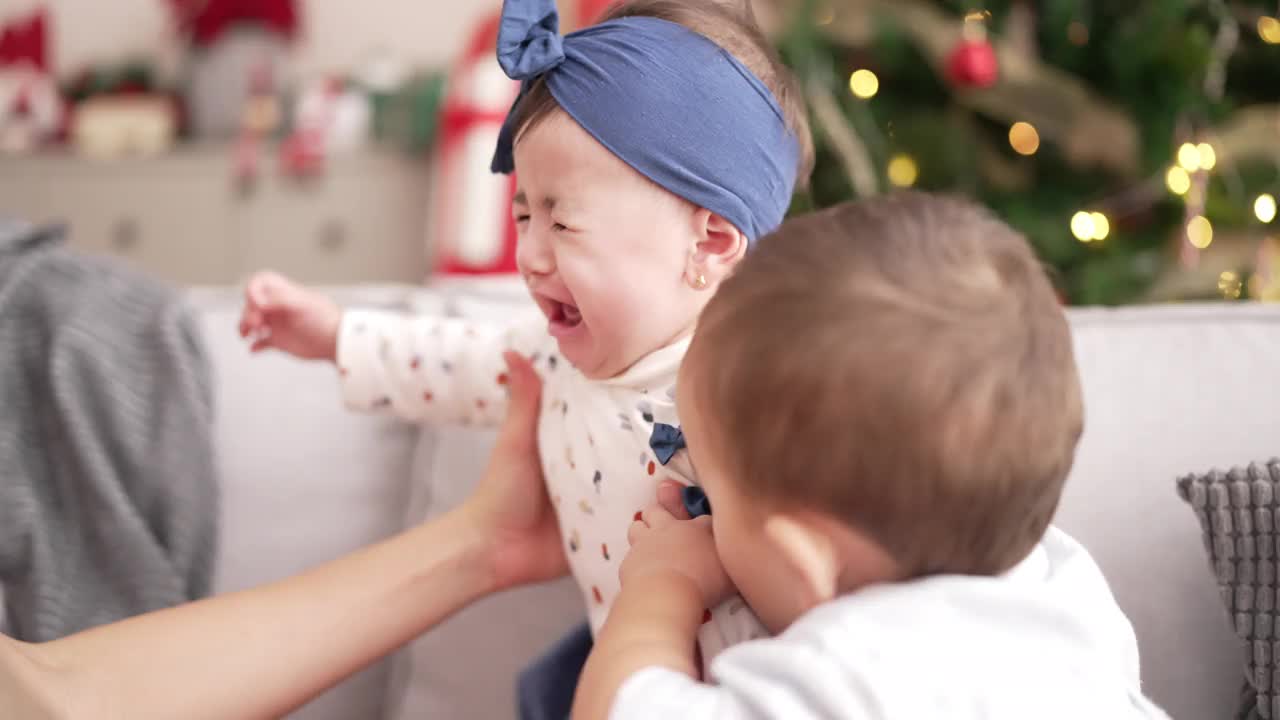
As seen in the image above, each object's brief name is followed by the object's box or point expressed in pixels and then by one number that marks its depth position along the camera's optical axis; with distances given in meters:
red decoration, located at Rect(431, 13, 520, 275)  2.67
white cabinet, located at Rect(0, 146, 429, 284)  3.10
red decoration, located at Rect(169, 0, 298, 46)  2.98
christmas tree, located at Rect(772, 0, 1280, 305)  2.01
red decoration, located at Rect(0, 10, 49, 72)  3.06
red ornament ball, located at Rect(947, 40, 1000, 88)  2.05
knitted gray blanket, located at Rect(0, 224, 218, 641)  1.07
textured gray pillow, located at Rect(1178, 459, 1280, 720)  0.74
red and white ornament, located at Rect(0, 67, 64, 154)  3.04
